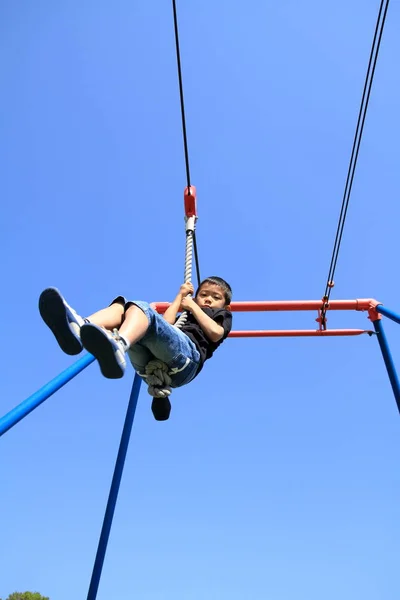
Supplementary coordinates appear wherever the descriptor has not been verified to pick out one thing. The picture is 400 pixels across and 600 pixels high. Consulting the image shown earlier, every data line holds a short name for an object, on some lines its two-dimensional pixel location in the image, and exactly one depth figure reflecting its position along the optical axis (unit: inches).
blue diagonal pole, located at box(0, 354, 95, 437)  75.3
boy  72.6
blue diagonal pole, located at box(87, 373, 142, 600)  135.3
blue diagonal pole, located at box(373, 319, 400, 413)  149.9
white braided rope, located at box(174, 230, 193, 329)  105.0
